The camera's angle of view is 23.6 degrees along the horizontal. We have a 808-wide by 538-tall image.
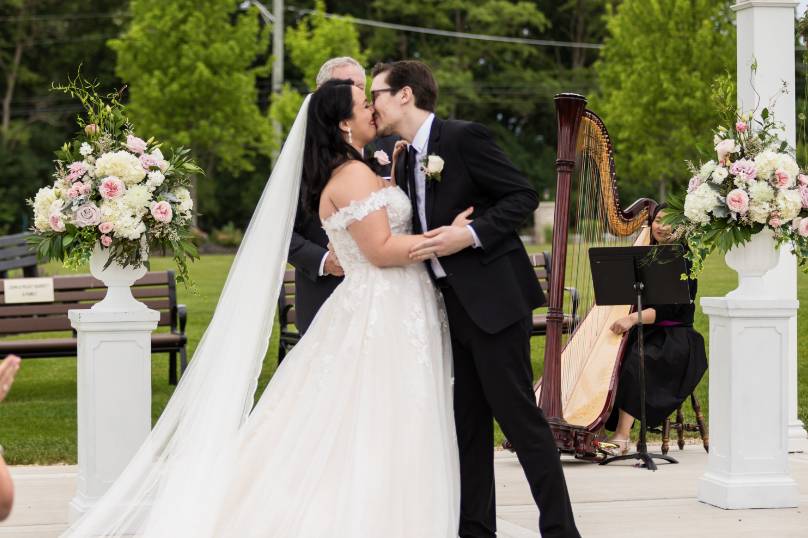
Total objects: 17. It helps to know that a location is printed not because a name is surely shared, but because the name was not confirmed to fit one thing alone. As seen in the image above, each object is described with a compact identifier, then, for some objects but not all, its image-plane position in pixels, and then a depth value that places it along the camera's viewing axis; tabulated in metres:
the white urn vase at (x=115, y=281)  9.82
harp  11.26
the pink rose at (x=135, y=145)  9.76
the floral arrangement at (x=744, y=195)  9.74
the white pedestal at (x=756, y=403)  10.07
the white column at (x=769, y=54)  12.44
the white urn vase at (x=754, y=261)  10.17
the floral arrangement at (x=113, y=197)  9.52
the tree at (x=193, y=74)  51.50
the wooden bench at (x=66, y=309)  16.21
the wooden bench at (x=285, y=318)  16.82
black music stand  11.68
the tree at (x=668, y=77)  51.96
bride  7.89
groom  7.93
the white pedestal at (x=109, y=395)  9.61
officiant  9.81
